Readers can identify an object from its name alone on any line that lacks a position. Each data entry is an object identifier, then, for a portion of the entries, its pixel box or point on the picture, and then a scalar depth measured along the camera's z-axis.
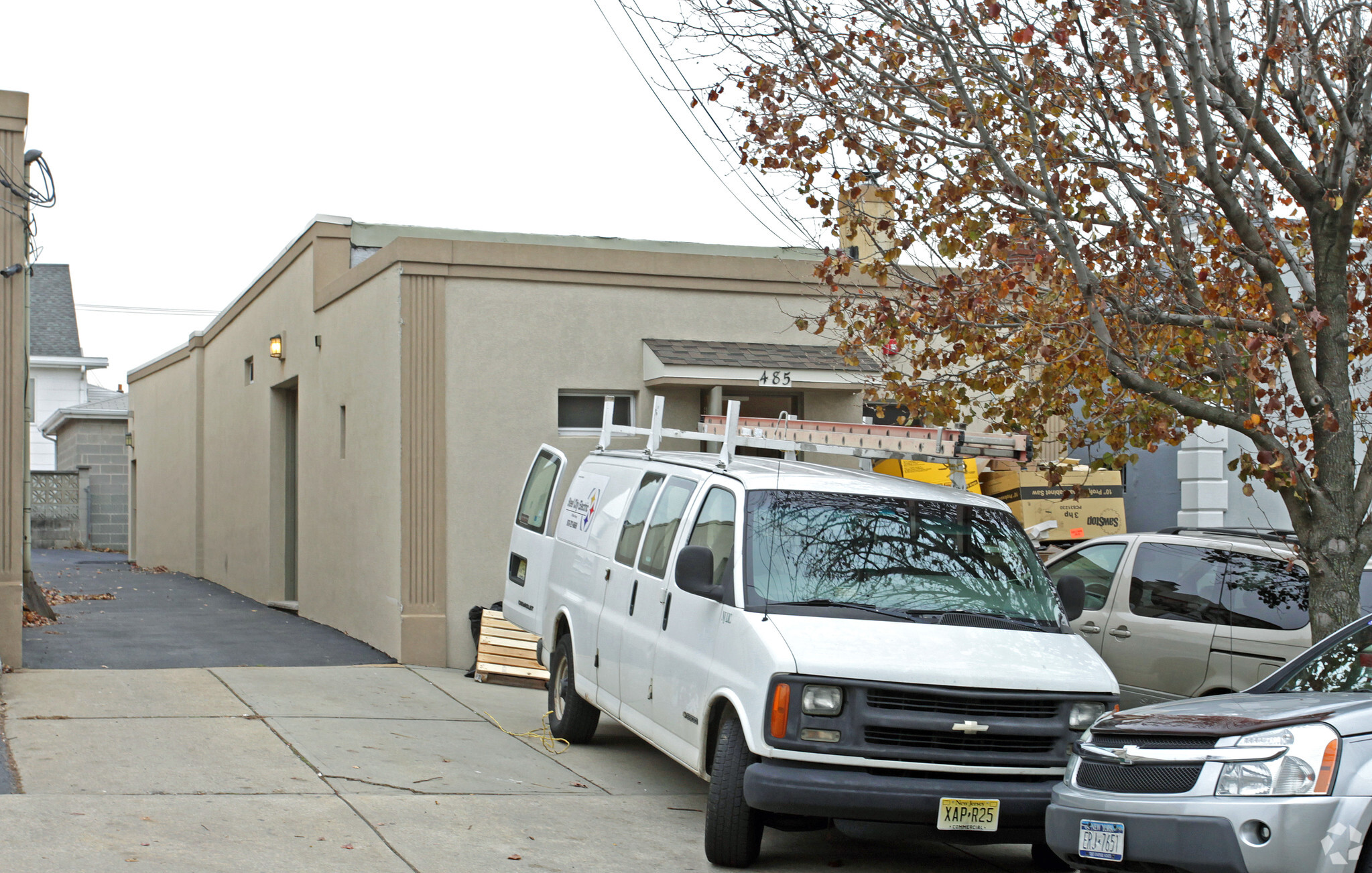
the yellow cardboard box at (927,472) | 12.64
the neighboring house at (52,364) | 37.69
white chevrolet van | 6.10
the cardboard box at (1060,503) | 12.73
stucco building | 12.38
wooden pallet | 11.74
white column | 16.73
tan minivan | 8.25
